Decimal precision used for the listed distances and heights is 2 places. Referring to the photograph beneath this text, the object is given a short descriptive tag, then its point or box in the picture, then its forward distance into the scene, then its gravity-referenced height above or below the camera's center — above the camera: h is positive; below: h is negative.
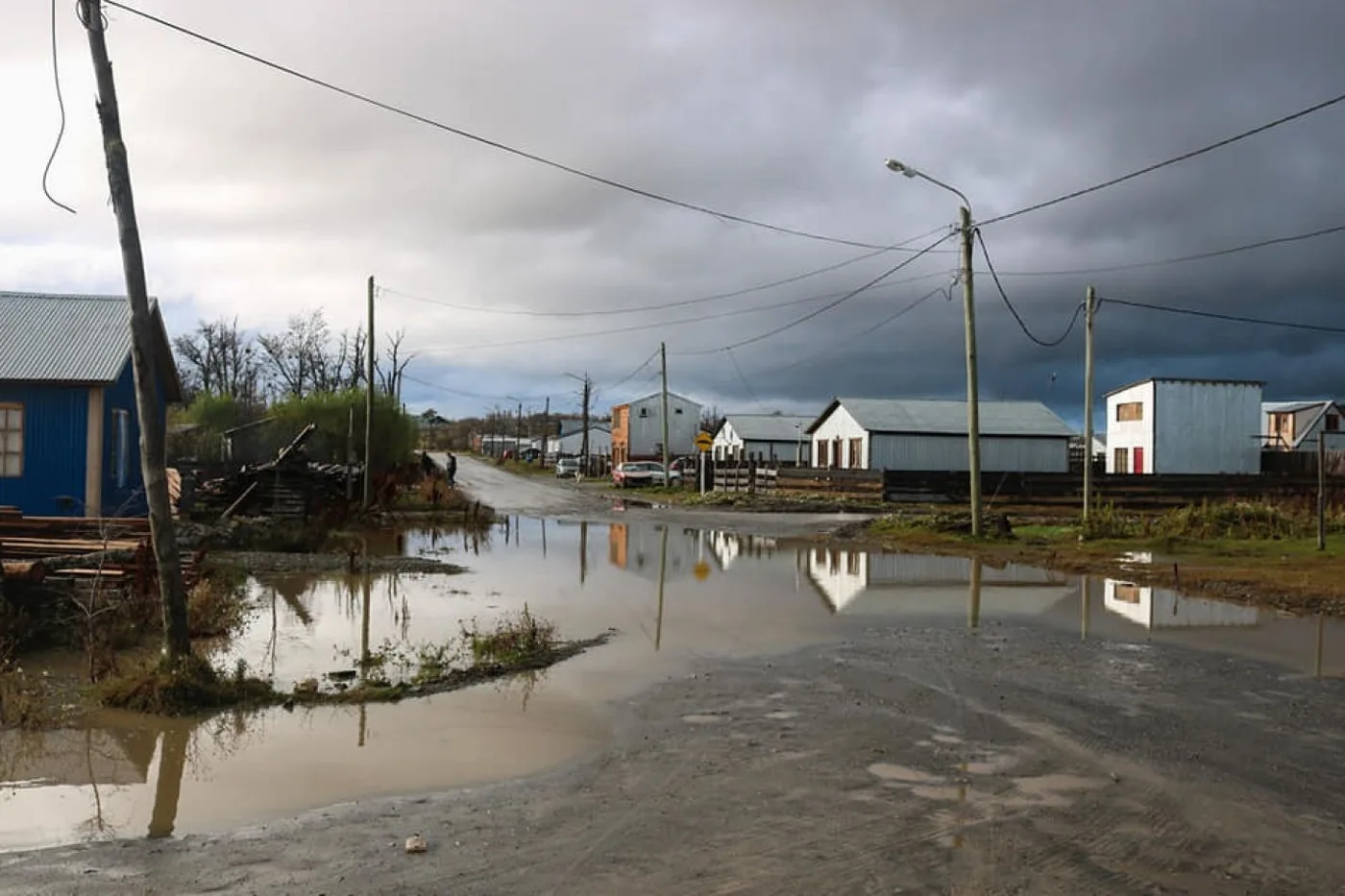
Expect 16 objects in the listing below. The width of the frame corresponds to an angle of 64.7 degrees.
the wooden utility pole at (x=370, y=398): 33.88 +2.39
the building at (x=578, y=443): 111.44 +3.42
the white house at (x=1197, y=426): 51.50 +2.76
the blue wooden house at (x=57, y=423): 20.84 +0.84
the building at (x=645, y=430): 86.31 +3.70
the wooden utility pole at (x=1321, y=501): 21.85 -0.34
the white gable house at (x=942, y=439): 52.56 +2.04
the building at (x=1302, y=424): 62.56 +3.73
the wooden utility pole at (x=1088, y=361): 26.45 +3.03
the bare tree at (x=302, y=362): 77.38 +7.88
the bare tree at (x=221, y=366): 76.12 +7.49
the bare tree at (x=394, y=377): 71.81 +6.49
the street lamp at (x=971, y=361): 24.56 +2.81
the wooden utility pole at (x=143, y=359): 9.04 +0.94
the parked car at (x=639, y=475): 61.97 -0.04
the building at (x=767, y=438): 72.82 +2.69
